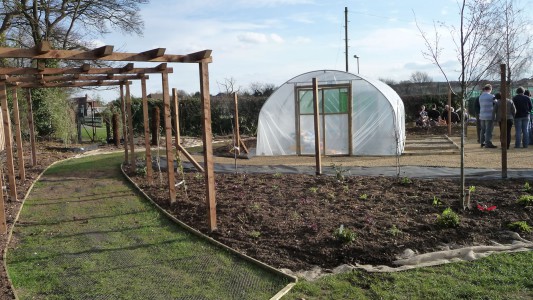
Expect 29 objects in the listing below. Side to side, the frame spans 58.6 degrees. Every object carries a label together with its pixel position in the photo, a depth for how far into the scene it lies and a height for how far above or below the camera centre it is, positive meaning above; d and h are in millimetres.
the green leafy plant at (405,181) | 8594 -1293
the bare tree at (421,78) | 42025 +2746
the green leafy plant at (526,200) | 6660 -1324
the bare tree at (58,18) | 19625 +4462
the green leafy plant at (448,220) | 5820 -1371
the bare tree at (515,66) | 16403 +1876
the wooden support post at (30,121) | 12594 +20
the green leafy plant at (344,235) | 5434 -1421
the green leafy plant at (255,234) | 5886 -1490
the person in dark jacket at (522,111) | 13938 -164
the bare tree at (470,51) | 6172 +733
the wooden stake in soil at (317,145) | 10344 -711
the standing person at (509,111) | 13703 -147
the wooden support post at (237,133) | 14738 -591
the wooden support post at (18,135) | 9734 -263
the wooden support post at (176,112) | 9393 +87
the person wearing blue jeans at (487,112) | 14258 -157
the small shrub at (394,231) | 5674 -1455
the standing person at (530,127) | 14828 -676
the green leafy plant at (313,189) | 8234 -1343
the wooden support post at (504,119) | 8305 -226
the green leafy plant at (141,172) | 11148 -1263
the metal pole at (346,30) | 37156 +6393
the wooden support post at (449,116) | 20205 -361
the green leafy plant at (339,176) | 9156 -1248
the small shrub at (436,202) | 6910 -1372
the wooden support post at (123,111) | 11633 +191
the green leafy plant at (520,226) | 5723 -1462
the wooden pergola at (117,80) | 5840 +778
